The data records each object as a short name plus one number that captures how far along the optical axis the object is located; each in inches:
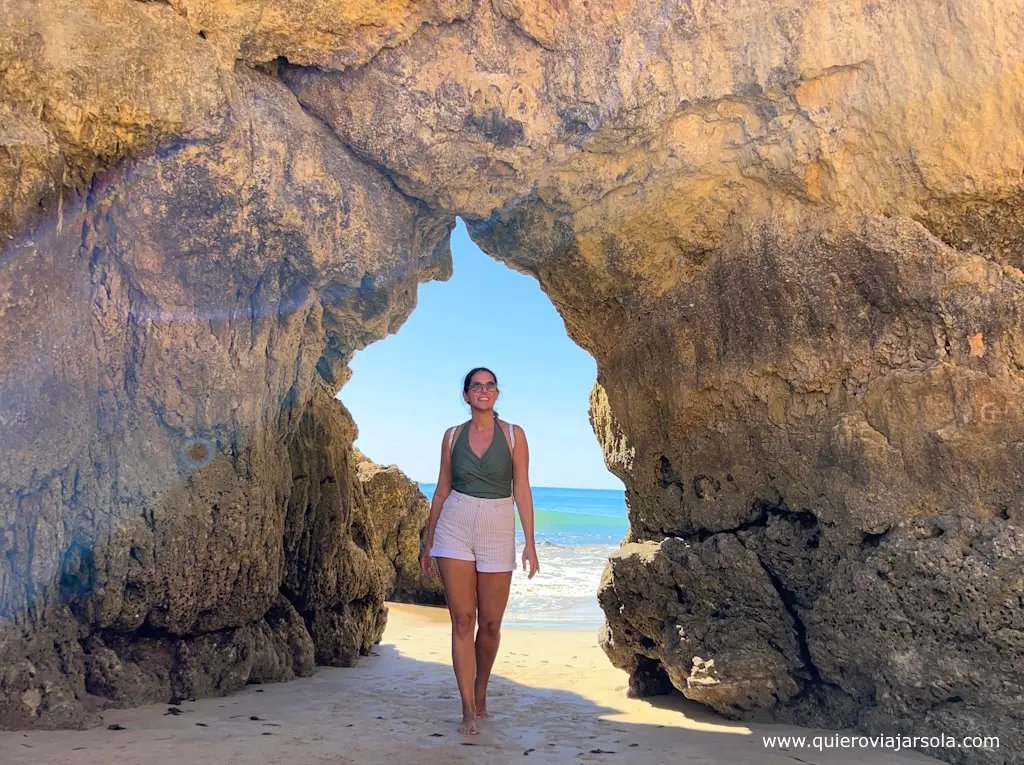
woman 170.6
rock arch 160.1
